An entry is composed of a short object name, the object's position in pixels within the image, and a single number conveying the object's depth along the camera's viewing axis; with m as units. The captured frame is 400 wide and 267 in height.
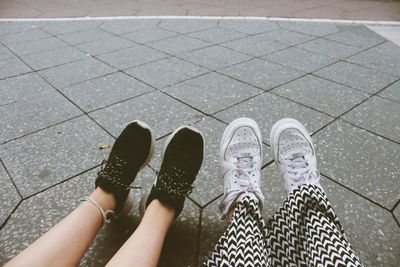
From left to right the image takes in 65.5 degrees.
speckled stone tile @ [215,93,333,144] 2.20
